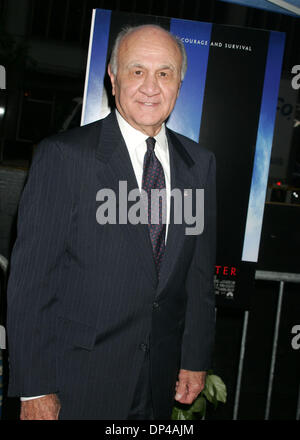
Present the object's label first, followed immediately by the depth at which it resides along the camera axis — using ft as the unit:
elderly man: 5.47
